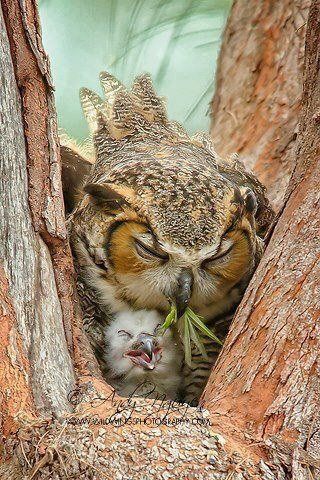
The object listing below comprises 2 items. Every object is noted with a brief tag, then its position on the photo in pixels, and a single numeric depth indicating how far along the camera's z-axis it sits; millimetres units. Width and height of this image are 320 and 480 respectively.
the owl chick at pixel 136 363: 4996
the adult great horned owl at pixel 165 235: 4672
